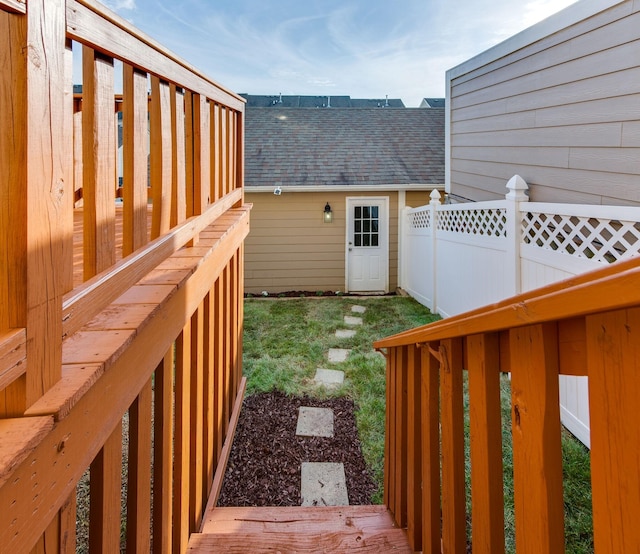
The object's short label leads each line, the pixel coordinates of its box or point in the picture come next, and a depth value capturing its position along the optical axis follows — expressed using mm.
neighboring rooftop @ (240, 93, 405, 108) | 11555
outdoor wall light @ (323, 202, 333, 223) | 7809
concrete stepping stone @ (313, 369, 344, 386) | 4055
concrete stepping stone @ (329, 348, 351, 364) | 4609
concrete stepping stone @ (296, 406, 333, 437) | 3199
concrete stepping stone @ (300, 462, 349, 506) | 2491
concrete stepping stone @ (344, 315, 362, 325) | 6027
